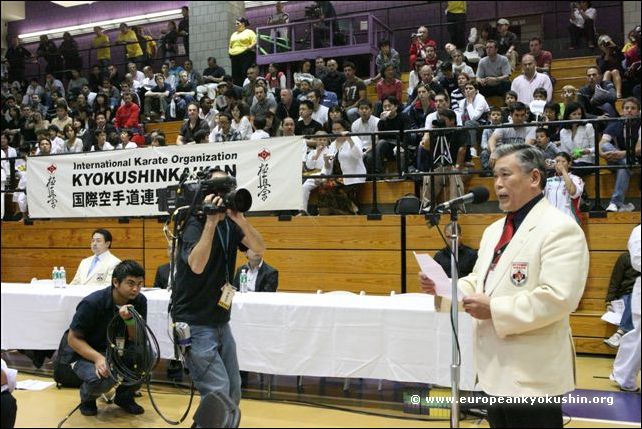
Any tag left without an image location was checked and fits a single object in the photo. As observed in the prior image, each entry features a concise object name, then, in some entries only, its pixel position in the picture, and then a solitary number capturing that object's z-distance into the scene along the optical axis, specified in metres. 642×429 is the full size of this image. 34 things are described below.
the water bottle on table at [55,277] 6.01
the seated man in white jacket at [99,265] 6.25
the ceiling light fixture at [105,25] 18.69
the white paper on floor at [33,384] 5.39
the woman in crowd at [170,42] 15.82
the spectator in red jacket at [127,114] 12.64
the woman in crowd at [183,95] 12.98
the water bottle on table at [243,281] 5.43
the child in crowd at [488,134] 7.22
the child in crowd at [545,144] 6.58
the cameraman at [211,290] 2.98
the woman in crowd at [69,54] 17.45
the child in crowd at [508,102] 8.25
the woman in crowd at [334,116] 8.56
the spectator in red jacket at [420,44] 11.98
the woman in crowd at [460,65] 10.13
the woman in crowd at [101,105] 13.58
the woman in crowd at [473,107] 8.26
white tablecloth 4.39
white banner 7.02
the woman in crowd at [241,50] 13.33
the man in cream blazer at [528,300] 2.22
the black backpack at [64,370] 5.26
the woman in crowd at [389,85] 10.36
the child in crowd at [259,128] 8.78
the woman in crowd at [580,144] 6.62
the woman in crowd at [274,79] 12.77
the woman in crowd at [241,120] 9.26
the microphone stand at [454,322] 2.61
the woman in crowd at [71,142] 10.77
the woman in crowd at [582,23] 11.81
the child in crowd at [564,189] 5.93
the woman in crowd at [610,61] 9.17
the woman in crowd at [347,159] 7.38
